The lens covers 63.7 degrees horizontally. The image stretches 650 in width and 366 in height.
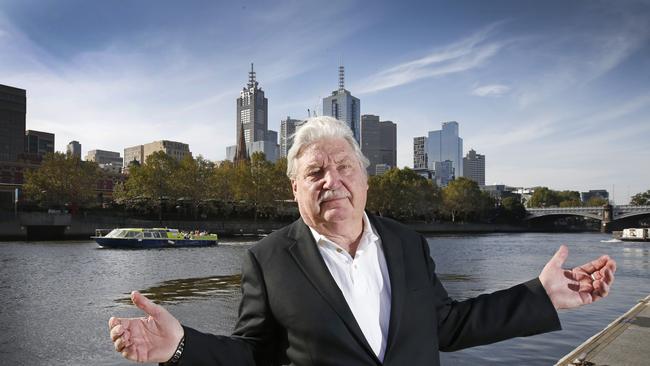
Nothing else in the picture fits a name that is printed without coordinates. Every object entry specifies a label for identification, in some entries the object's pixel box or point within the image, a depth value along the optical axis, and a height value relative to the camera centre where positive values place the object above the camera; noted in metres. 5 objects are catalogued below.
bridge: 108.40 -1.77
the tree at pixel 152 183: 75.81 +2.34
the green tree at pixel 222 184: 84.38 +2.55
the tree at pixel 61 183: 69.25 +2.11
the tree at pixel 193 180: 78.19 +2.97
